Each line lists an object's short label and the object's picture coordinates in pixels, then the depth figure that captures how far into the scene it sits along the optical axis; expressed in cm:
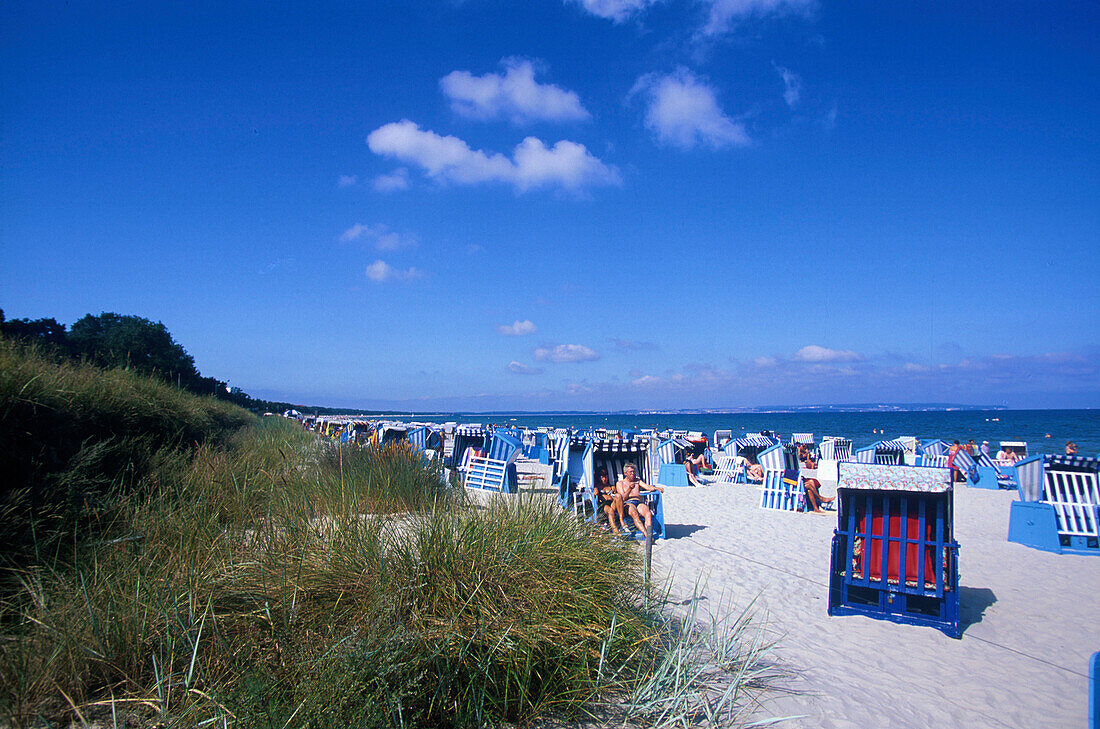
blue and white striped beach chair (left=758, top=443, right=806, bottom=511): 1144
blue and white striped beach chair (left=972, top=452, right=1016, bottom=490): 1573
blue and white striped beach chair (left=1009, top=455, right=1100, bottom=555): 788
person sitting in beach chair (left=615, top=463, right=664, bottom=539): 764
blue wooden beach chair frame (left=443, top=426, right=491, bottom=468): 1509
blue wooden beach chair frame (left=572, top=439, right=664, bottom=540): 884
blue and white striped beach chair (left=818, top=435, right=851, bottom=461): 2092
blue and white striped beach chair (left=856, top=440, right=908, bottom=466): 1739
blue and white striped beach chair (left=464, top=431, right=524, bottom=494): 1062
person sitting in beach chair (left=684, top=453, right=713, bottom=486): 1572
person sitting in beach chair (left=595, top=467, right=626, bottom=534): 757
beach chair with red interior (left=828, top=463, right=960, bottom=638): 502
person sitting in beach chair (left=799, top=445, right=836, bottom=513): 1136
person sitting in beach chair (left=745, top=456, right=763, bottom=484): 1625
